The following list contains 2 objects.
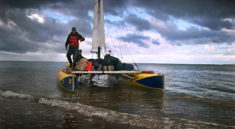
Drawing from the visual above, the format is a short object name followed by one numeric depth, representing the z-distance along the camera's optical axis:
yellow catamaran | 8.37
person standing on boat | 9.36
